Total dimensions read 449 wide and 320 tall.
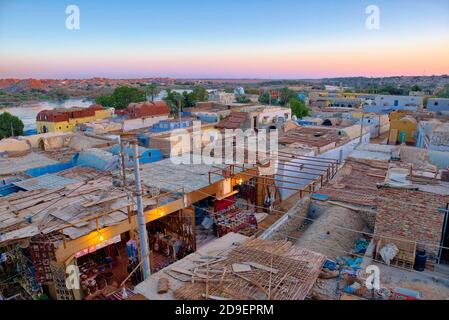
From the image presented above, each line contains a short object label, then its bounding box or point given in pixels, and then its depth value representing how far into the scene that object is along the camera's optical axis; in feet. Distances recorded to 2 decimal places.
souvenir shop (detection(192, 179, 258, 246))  41.78
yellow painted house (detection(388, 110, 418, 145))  90.17
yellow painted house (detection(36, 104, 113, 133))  103.86
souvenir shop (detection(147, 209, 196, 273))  37.55
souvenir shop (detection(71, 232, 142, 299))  31.07
